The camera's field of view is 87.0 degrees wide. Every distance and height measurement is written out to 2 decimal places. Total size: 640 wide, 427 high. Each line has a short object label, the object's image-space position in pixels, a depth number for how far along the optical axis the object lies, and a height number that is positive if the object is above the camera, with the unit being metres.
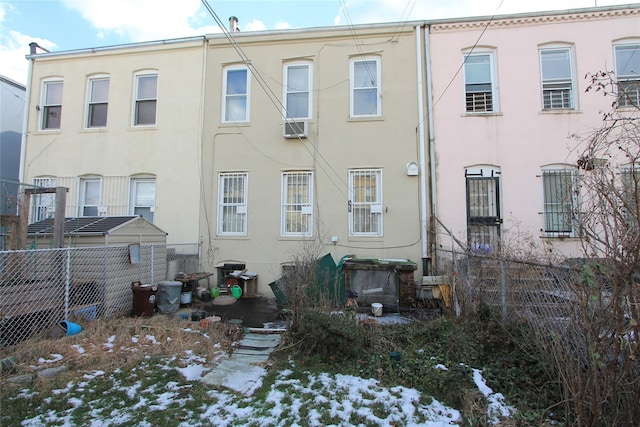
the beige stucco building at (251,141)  8.97 +2.78
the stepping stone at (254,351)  4.74 -1.60
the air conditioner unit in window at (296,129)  9.11 +2.98
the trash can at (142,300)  6.47 -1.17
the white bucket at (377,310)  6.49 -1.34
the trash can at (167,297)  6.79 -1.16
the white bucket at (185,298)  7.42 -1.29
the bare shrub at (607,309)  2.34 -0.50
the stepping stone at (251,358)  4.46 -1.61
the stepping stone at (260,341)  4.99 -1.55
